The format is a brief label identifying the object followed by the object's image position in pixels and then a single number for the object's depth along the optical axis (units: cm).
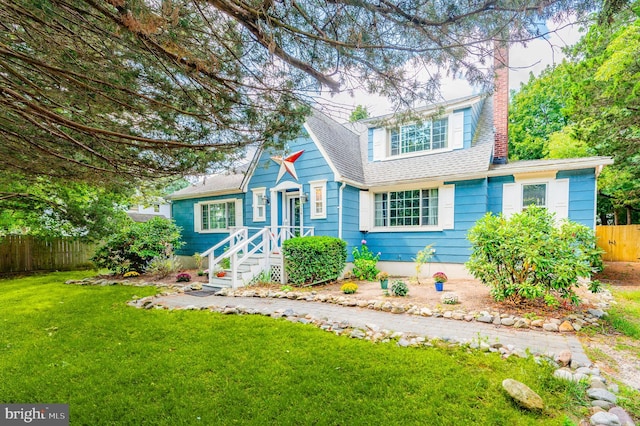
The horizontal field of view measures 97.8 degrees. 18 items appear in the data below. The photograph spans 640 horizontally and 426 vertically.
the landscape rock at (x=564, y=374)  272
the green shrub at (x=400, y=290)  607
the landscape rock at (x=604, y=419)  212
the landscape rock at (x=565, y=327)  408
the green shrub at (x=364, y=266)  877
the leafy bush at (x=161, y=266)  942
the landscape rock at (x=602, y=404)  234
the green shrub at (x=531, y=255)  451
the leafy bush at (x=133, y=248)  932
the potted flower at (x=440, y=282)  655
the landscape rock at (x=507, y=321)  434
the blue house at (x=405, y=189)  765
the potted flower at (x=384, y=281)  676
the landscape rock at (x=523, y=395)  230
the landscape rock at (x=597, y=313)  454
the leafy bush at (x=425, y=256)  788
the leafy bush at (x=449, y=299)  539
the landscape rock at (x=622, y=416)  215
